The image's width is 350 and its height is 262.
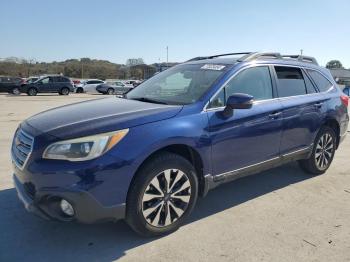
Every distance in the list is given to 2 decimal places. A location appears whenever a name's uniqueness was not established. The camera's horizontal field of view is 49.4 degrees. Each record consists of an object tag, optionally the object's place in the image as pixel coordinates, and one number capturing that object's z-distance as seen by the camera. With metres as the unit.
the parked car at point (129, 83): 38.58
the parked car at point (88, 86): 35.59
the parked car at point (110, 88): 35.25
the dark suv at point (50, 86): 28.16
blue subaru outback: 3.20
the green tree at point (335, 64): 122.81
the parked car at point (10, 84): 28.59
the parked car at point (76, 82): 35.37
